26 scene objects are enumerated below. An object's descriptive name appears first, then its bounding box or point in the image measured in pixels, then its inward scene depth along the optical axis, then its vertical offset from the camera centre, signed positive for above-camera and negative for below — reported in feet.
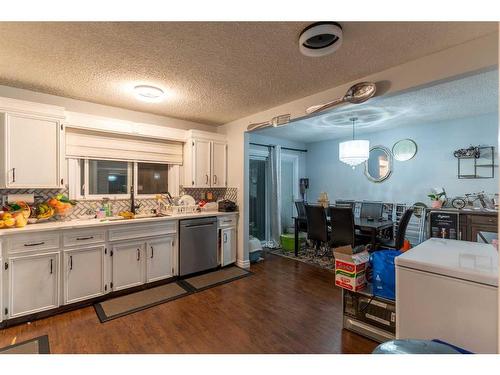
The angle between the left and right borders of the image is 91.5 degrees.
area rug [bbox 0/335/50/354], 6.08 -4.09
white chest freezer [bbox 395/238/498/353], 3.84 -1.88
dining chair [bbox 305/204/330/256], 12.70 -1.95
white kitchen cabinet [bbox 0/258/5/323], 6.99 -2.89
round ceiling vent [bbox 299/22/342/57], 5.15 +3.35
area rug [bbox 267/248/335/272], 12.64 -3.99
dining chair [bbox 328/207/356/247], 11.35 -1.81
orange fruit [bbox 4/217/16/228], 7.36 -1.03
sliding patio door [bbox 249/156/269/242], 17.21 -0.79
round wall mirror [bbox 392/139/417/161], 14.97 +2.41
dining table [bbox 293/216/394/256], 10.98 -1.75
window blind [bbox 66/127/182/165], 9.71 +1.82
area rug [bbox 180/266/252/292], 10.03 -4.02
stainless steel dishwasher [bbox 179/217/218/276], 10.70 -2.60
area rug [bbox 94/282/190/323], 7.96 -4.06
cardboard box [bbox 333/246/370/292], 6.88 -2.32
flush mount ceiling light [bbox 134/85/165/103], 8.32 +3.42
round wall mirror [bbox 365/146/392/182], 15.92 +1.59
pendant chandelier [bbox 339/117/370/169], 12.07 +1.84
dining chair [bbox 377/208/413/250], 10.96 -2.09
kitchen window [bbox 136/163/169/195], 11.61 +0.49
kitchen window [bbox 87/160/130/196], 10.39 +0.47
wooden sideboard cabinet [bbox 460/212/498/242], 11.66 -1.86
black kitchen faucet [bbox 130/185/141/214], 11.01 -0.73
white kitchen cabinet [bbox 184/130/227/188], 12.01 +1.44
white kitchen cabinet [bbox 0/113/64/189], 7.73 +1.23
